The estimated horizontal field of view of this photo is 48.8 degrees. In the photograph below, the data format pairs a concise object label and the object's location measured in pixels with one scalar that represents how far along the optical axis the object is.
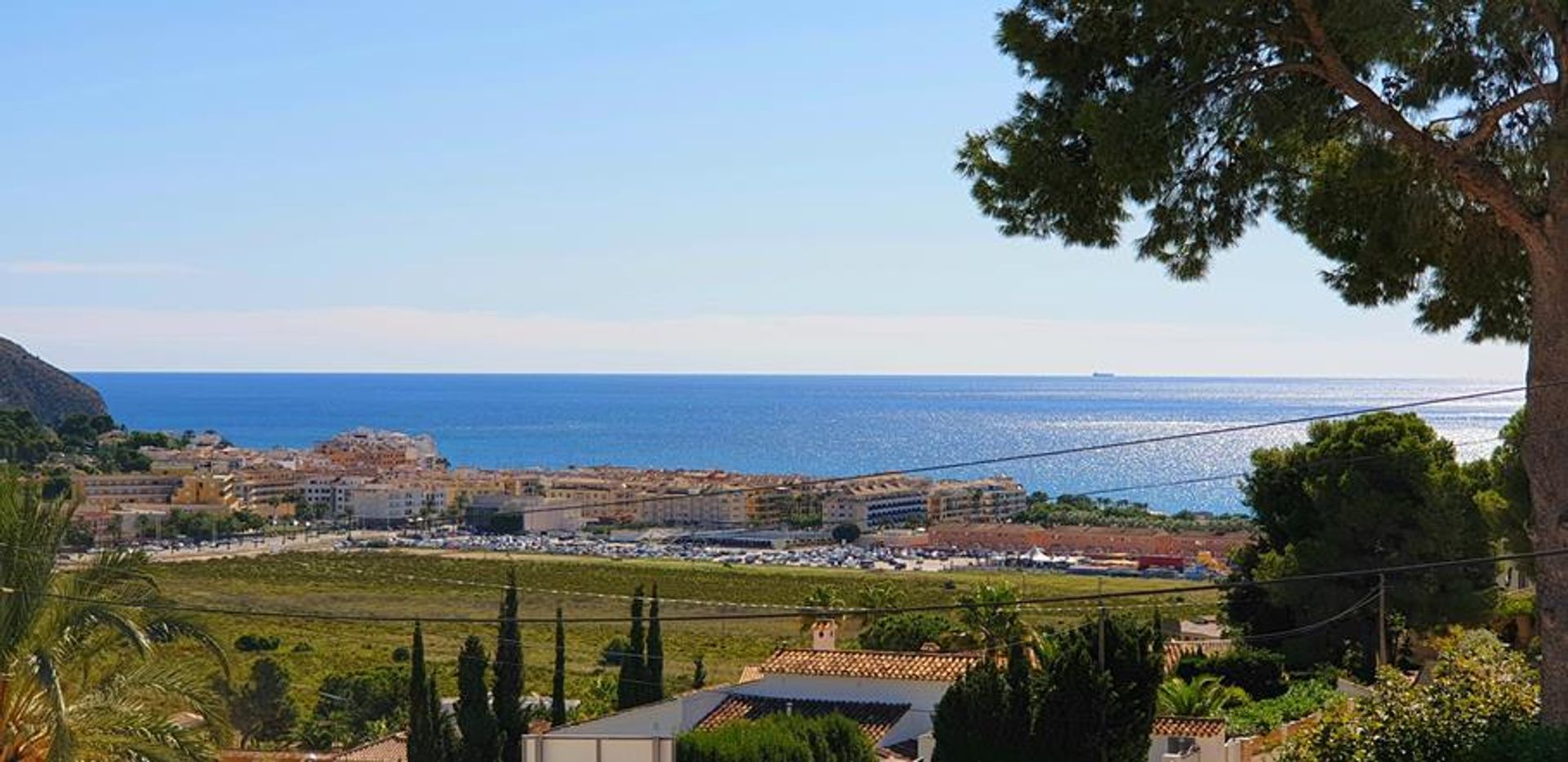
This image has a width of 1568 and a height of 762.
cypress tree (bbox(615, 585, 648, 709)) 30.38
